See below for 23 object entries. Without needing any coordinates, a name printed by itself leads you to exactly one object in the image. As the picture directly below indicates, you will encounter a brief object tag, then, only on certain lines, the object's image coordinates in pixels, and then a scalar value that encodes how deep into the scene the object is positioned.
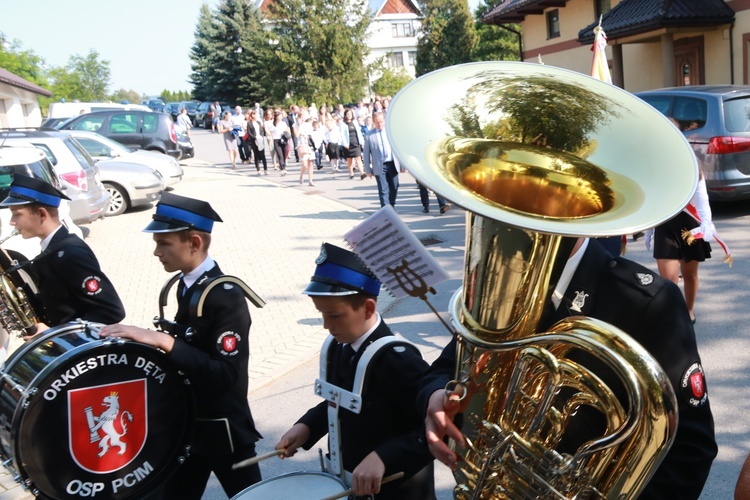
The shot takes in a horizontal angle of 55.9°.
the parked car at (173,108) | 46.49
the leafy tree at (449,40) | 53.19
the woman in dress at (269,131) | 21.61
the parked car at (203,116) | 45.31
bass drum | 2.64
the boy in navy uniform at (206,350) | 2.84
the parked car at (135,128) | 18.69
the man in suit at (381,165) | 11.64
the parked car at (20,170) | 7.21
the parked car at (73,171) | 10.89
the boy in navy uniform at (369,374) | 2.43
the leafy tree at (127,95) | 99.72
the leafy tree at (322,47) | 41.62
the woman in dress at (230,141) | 22.95
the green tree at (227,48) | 51.28
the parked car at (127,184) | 14.10
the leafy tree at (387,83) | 48.03
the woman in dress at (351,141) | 18.02
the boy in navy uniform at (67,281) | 3.55
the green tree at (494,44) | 50.34
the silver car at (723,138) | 9.34
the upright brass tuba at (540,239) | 1.55
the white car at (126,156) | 15.09
